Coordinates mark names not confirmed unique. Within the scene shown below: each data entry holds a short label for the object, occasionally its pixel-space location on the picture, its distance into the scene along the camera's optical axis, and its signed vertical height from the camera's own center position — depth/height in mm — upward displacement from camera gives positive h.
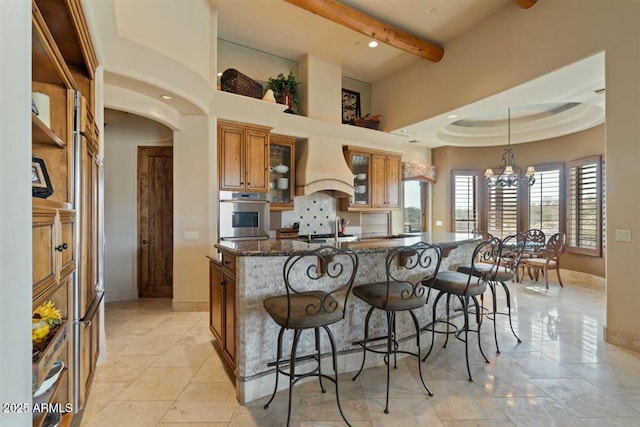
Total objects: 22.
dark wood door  4719 -162
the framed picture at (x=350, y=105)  6320 +2208
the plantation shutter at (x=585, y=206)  5738 +103
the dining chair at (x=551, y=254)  5591 -785
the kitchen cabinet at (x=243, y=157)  4320 +800
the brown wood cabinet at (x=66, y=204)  1269 +44
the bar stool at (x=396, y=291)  2197 -615
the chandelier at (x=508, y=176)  5633 +653
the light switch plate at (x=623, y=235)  3059 -241
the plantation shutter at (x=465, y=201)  7383 +252
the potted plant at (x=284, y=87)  5090 +2080
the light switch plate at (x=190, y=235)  4100 -313
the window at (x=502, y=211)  7160 +11
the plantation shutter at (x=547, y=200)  6512 +248
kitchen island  2238 -800
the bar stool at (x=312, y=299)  1949 -622
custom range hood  5254 +769
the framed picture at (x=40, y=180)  1463 +151
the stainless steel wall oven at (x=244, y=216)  4293 -64
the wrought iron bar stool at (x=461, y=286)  2646 -651
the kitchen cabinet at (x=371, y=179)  6023 +662
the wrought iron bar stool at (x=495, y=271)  2940 -611
